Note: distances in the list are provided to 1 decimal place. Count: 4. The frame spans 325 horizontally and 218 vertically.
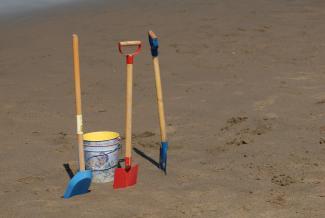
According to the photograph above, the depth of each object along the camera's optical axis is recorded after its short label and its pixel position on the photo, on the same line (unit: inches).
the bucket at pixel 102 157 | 336.5
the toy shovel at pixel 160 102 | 331.8
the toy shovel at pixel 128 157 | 322.4
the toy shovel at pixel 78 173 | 318.2
